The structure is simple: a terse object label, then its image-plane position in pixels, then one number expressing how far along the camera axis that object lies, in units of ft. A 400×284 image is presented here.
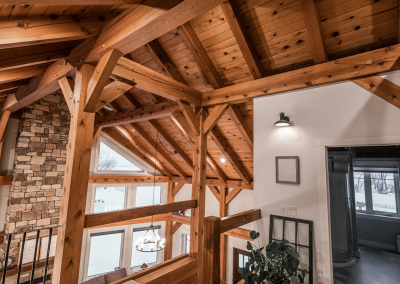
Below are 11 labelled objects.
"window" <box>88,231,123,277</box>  22.80
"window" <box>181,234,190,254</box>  25.95
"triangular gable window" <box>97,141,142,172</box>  23.31
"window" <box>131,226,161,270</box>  25.13
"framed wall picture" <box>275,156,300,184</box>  9.45
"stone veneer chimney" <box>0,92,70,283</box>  15.05
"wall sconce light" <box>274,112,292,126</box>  9.39
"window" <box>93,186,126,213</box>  23.07
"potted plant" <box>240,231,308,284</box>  7.59
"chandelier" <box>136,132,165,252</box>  15.21
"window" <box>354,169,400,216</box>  17.16
